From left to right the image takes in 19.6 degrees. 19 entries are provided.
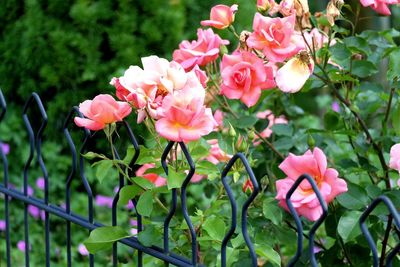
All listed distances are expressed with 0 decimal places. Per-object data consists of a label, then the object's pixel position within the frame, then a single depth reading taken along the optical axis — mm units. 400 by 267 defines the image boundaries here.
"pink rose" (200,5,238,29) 1423
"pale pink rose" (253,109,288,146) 1675
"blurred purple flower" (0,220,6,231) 2702
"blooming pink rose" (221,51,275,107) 1333
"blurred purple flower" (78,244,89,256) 2354
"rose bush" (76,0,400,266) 1200
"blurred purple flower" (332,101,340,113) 2553
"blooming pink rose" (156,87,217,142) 1176
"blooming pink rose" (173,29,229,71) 1413
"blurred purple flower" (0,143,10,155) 2850
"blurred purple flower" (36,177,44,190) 2776
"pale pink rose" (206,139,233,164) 1529
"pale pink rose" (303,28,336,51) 1491
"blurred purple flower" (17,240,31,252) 2577
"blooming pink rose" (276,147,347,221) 1185
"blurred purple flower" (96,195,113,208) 2722
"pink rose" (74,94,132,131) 1244
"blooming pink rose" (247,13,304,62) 1305
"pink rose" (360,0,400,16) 1400
